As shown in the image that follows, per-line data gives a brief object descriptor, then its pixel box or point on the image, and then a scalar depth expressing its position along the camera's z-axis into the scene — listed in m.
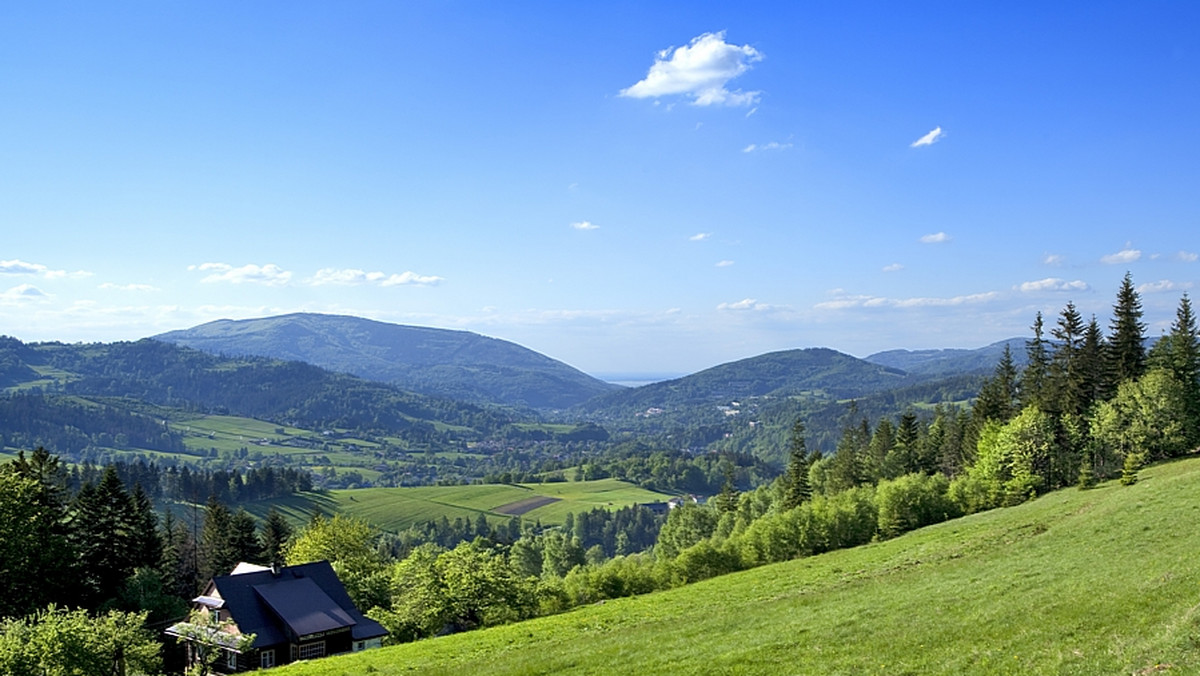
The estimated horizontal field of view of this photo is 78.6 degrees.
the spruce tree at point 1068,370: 77.12
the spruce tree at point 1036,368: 86.19
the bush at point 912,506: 72.94
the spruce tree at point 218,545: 78.56
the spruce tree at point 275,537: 82.06
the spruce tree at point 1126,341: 75.56
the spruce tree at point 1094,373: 77.12
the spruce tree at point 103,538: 63.94
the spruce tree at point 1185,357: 70.91
